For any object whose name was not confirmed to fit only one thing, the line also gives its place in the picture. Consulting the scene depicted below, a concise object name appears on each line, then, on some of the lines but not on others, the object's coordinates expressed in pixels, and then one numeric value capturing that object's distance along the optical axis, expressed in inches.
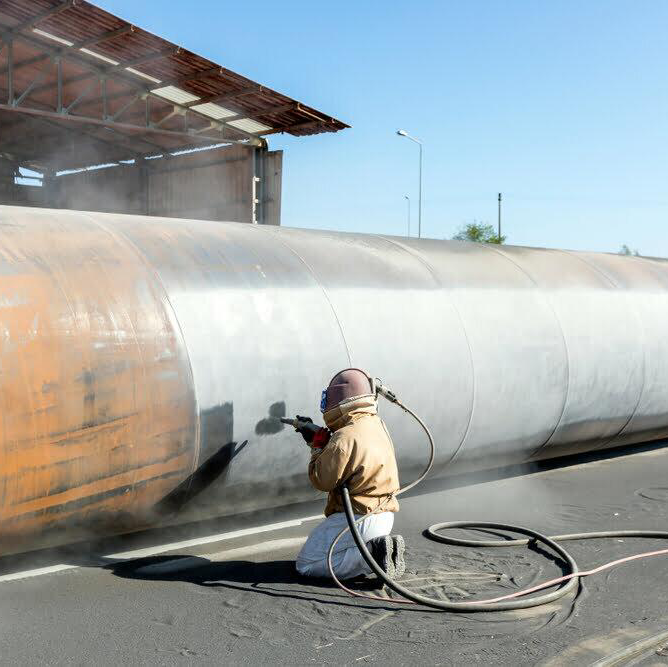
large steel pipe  201.3
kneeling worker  194.2
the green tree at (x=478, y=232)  2763.3
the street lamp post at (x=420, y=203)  1650.2
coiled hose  181.0
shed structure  596.1
